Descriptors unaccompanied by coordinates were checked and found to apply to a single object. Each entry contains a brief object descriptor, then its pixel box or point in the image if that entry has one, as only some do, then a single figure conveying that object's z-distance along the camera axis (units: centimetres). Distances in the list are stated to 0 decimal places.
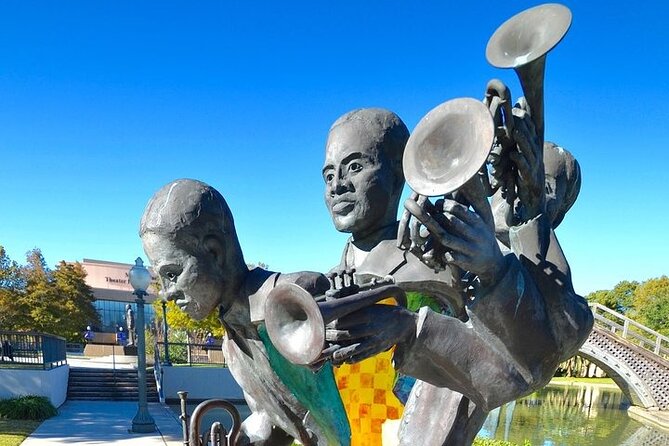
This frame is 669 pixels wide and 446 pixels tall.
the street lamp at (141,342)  1091
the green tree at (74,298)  3409
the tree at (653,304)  3203
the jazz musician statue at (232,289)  183
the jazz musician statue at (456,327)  128
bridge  1817
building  5056
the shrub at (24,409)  1293
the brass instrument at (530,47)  139
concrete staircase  1702
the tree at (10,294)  3122
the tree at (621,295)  4573
